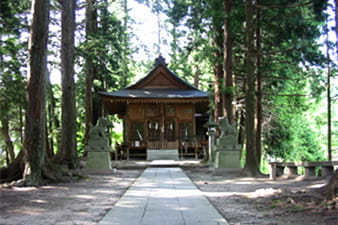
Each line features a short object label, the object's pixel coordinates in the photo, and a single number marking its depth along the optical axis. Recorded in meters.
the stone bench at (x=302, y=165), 8.27
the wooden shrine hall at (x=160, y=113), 23.06
